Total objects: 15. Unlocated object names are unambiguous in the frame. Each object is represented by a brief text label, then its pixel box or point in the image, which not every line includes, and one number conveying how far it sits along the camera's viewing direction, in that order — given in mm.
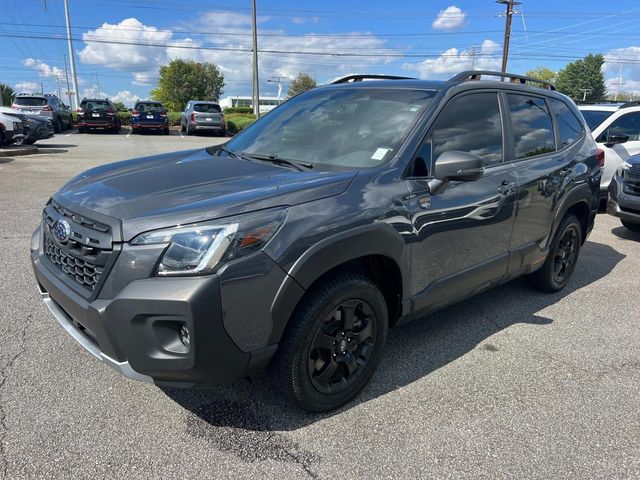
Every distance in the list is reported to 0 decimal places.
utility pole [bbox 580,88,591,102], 104350
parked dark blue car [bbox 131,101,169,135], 25156
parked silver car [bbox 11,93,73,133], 21094
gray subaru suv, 2164
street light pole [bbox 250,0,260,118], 30266
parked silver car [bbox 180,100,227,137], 24641
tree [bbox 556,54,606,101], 106312
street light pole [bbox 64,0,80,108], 40250
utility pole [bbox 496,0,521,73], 34500
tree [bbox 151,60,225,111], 63938
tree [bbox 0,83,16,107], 61219
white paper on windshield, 2941
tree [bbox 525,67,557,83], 102438
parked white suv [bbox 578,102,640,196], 8688
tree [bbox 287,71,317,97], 77750
